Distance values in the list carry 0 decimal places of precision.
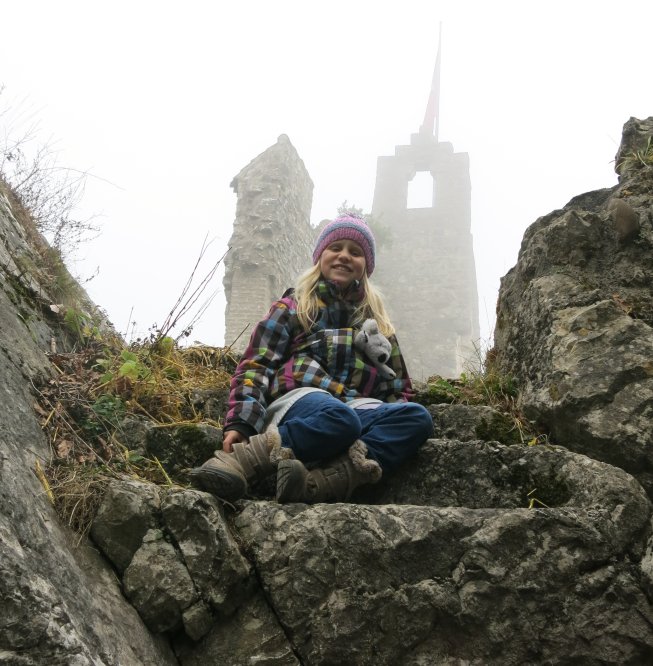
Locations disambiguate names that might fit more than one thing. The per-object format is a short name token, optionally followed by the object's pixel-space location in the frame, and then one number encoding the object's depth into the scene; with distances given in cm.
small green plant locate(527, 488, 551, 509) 219
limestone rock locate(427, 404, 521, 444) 279
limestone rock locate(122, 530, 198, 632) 181
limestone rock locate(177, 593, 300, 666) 179
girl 236
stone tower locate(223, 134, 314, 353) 1372
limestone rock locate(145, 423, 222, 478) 249
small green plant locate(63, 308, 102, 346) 327
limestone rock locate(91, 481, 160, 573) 190
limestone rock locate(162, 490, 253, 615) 186
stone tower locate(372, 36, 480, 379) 2130
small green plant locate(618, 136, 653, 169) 354
